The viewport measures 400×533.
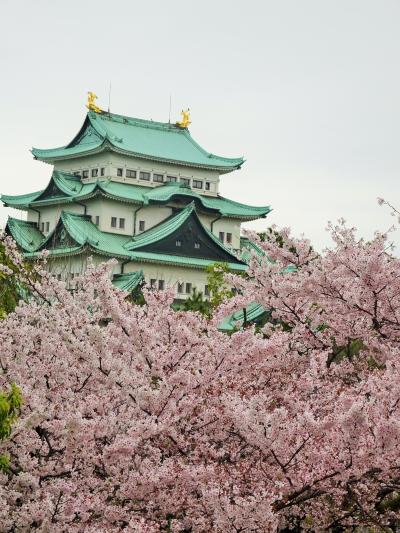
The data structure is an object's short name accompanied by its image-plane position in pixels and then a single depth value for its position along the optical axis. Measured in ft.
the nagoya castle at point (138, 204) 290.49
